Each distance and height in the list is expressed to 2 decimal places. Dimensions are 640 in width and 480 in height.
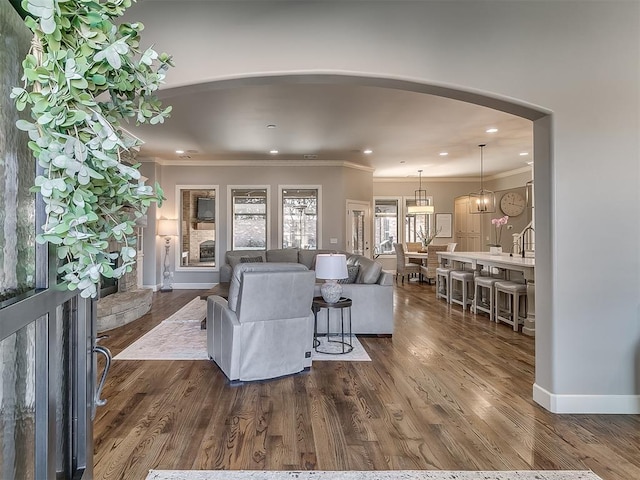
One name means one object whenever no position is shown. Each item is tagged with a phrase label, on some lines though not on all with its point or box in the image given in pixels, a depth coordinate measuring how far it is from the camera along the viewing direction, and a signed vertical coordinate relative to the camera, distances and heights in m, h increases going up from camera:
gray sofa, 4.56 -0.75
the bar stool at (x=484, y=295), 5.52 -0.85
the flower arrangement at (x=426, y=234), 10.41 +0.26
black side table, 3.92 -1.01
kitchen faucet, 5.60 +0.01
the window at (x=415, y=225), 11.01 +0.54
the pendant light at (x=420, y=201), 9.05 +1.20
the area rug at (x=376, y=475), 1.91 -1.21
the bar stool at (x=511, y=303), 4.94 -0.85
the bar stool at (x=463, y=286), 6.23 -0.76
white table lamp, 3.70 -0.24
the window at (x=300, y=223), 8.52 +0.46
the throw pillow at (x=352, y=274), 4.90 -0.41
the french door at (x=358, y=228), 8.65 +0.36
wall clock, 9.23 +1.00
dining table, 9.48 -0.34
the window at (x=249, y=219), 8.49 +0.55
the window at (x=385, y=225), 11.05 +0.54
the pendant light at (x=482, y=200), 7.55 +0.98
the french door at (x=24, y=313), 0.84 -0.16
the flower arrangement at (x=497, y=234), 10.05 +0.25
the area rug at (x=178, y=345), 3.78 -1.14
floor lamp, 8.11 +0.13
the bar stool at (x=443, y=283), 6.84 -0.79
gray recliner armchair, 3.06 -0.67
